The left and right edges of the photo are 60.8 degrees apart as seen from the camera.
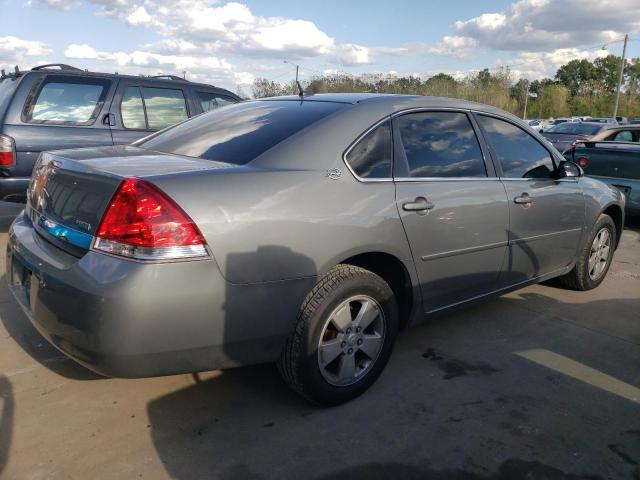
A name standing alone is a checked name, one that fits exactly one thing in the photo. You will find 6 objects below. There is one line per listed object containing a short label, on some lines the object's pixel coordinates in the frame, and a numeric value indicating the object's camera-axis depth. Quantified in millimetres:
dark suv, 5719
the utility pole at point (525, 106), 66719
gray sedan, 2252
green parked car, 7336
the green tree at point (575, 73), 96438
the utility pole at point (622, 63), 43934
